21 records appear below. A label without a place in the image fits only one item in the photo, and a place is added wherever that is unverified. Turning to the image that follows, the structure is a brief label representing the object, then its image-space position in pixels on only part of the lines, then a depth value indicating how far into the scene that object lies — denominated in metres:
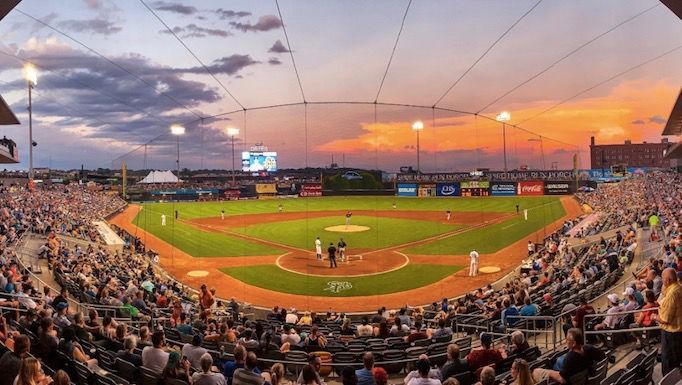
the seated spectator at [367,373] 6.48
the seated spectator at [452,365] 6.61
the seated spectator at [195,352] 7.71
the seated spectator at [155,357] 6.91
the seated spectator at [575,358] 5.82
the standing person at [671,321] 6.24
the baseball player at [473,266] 24.22
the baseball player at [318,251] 28.60
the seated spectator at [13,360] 5.98
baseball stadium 6.91
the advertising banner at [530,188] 70.56
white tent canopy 90.62
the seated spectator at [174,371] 6.30
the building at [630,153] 117.81
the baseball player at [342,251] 27.75
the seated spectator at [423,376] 5.77
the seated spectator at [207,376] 5.86
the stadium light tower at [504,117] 39.91
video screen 98.00
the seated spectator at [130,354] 7.18
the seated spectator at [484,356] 6.86
